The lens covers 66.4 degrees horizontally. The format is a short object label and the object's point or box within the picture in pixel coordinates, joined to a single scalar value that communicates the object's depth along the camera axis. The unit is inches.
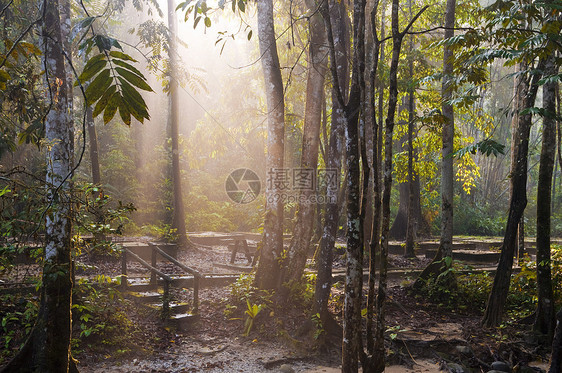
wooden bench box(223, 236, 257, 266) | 462.7
